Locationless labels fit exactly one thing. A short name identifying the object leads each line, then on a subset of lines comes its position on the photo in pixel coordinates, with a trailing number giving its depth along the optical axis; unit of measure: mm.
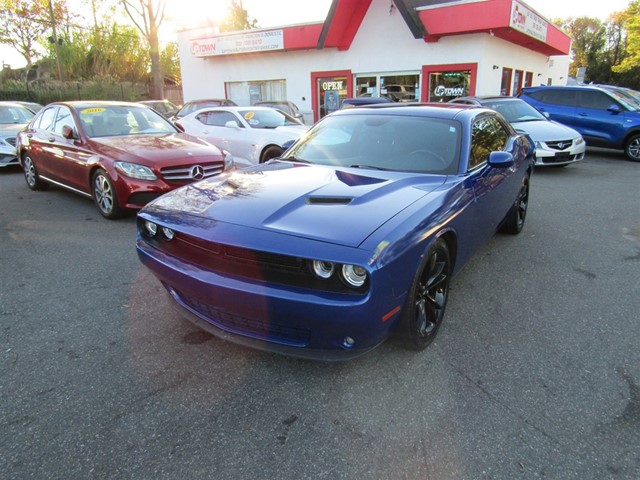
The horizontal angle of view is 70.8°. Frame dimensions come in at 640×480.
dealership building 14500
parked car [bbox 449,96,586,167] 9336
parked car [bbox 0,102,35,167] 9883
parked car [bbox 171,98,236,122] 15019
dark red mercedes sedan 5520
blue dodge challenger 2236
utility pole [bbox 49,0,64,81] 26938
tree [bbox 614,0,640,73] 35750
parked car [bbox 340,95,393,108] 8249
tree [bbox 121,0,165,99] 26436
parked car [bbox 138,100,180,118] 15906
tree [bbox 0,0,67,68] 40500
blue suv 11070
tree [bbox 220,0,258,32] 42044
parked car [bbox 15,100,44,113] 12312
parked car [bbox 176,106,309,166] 8555
